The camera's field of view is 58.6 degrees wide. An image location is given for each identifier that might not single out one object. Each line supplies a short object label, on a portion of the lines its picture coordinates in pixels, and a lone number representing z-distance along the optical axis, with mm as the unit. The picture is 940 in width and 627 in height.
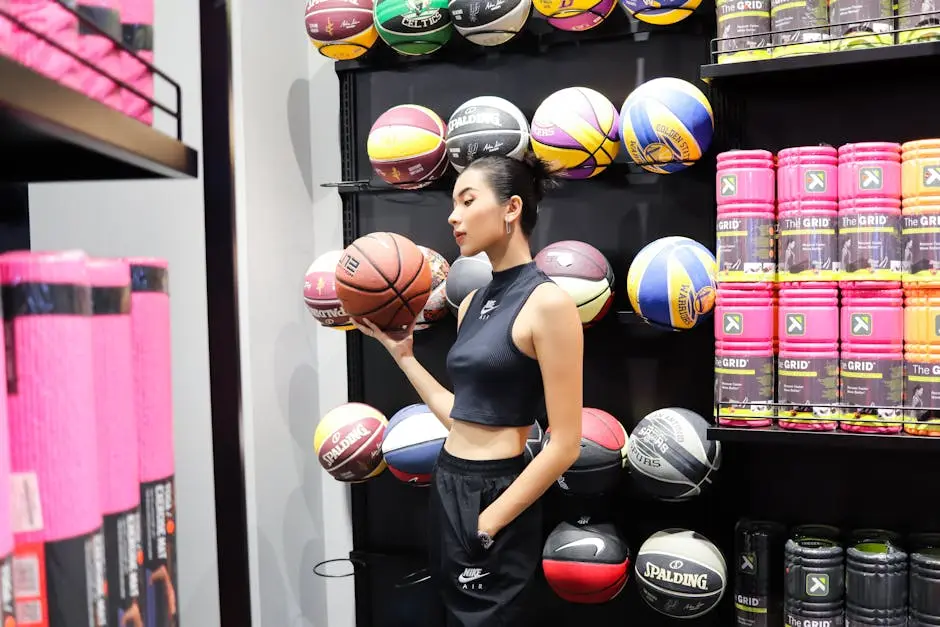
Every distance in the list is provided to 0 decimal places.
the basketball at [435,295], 3084
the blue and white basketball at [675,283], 2680
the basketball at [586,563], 2740
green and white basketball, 3012
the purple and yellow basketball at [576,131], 2820
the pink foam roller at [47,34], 596
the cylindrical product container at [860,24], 2418
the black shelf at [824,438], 2359
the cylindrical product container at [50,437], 557
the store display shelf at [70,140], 507
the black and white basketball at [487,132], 2906
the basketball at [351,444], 3049
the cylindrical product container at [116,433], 621
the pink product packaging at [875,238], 2389
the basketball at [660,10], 2785
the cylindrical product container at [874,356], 2398
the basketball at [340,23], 3113
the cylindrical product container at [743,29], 2520
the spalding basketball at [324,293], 3020
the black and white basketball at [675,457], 2715
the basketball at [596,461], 2764
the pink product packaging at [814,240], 2443
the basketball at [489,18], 2910
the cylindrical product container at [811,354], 2445
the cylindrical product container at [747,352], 2514
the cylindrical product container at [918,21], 2379
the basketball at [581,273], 2805
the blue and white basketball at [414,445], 2924
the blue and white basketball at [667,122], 2707
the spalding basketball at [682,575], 2682
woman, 2123
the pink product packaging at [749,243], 2504
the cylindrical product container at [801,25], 2467
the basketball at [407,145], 3016
